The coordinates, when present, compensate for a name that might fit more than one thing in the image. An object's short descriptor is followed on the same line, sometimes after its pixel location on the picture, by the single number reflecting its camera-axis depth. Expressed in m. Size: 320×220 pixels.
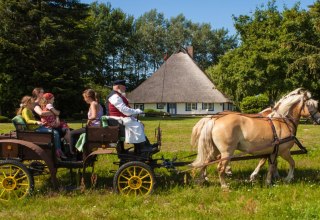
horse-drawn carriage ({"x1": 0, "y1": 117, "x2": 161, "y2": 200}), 6.91
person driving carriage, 7.32
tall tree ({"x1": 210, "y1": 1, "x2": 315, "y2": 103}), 32.06
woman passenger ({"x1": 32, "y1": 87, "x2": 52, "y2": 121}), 7.70
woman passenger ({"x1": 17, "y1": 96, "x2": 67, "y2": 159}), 7.36
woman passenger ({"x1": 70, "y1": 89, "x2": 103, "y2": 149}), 7.73
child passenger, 7.73
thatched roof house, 54.69
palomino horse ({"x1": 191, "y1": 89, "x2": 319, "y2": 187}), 7.64
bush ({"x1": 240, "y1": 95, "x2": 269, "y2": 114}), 33.41
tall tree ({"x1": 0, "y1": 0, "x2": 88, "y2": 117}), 34.19
